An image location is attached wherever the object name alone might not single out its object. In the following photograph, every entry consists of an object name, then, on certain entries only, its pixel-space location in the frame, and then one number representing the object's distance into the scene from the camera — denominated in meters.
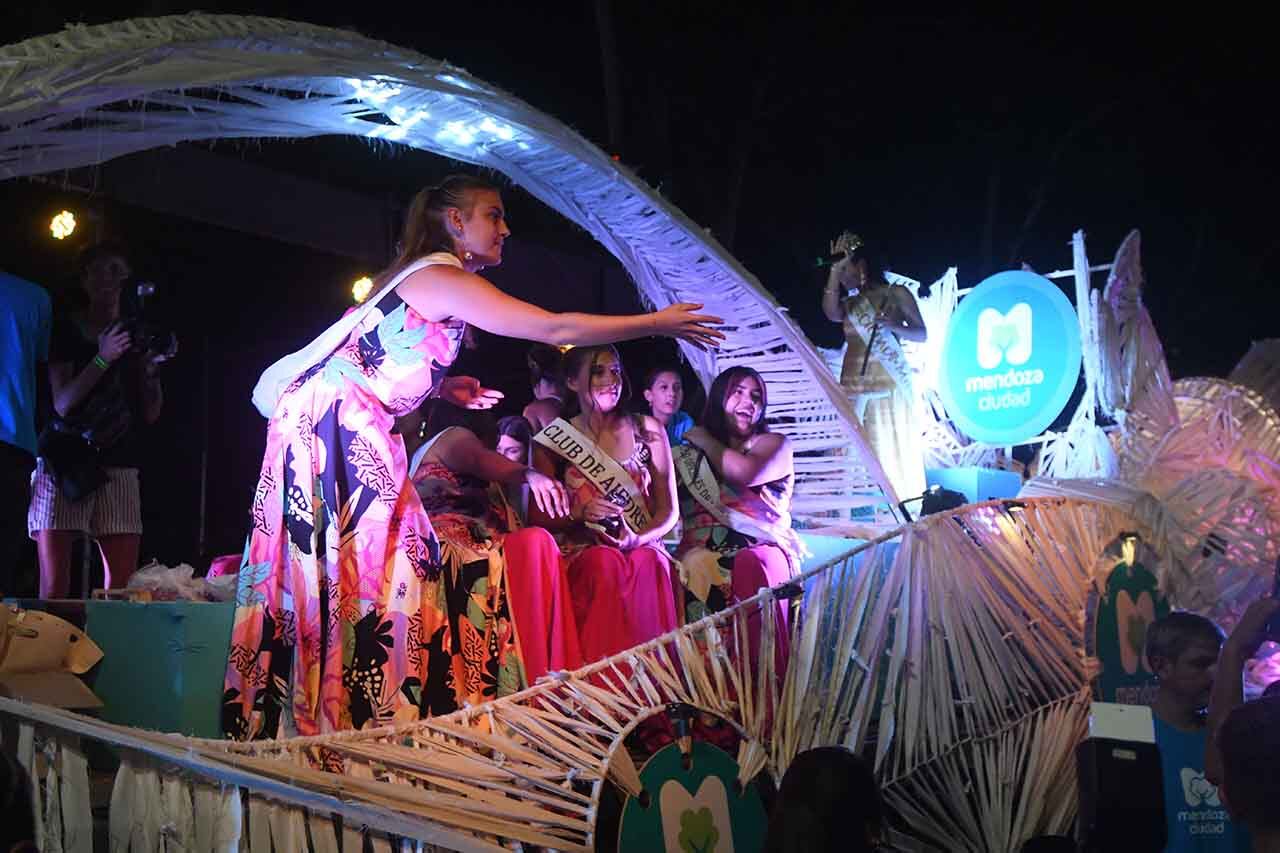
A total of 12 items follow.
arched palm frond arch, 2.86
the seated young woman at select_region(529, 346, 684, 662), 4.45
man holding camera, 4.38
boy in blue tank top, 3.96
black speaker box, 3.31
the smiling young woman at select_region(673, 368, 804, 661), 5.04
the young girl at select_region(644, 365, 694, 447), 5.75
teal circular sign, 6.74
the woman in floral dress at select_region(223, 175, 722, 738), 3.36
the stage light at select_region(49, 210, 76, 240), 6.16
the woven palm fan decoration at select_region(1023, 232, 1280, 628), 5.04
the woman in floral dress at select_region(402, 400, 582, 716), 3.70
